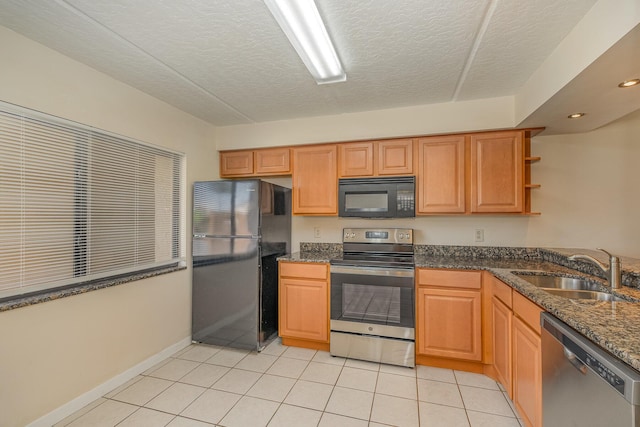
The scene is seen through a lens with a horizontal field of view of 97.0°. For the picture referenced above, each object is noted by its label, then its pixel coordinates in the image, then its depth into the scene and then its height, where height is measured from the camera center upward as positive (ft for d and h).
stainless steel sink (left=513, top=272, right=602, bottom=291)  6.26 -1.49
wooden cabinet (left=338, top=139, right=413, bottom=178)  9.25 +1.97
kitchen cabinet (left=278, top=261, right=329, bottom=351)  9.04 -2.88
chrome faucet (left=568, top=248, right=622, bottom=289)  5.31 -1.02
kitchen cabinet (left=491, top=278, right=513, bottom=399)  6.30 -2.74
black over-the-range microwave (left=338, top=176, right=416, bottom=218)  9.12 +0.66
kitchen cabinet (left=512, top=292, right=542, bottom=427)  4.95 -2.72
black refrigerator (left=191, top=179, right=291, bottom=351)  9.00 -1.55
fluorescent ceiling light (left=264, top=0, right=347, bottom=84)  4.48 +3.36
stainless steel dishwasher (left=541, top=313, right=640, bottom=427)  2.98 -2.07
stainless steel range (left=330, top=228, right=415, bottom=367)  8.09 -2.77
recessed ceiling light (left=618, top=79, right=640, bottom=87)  5.43 +2.63
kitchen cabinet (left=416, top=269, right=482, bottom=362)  7.72 -2.71
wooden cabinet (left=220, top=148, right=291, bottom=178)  10.53 +2.07
